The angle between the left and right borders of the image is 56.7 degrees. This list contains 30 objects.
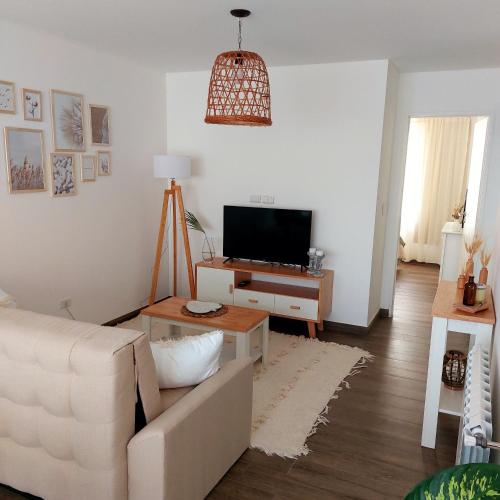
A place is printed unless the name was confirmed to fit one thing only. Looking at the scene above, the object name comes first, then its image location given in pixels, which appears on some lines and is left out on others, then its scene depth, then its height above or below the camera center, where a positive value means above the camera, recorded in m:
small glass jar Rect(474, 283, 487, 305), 2.67 -0.66
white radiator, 1.72 -0.95
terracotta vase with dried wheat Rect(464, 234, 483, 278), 2.83 -0.51
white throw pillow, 2.21 -0.91
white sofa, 1.79 -1.04
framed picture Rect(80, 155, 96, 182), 4.12 -0.03
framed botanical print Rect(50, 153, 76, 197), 3.84 -0.09
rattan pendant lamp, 2.74 +0.50
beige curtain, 7.30 -0.06
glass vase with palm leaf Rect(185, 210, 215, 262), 5.07 -0.79
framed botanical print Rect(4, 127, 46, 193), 3.47 +0.02
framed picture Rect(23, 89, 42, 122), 3.55 +0.44
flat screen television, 4.57 -0.64
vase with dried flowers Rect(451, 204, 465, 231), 6.45 -0.55
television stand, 4.38 -1.17
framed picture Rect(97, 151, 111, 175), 4.30 +0.02
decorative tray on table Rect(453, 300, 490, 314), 2.60 -0.73
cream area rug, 2.82 -1.58
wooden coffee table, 3.45 -1.16
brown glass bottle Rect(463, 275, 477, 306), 2.65 -0.65
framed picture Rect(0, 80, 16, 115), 3.37 +0.47
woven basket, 2.96 -1.24
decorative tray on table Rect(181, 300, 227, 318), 3.63 -1.11
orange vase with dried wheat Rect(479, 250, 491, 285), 2.87 -0.59
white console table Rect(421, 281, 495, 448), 2.55 -0.90
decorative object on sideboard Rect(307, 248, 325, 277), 4.42 -0.84
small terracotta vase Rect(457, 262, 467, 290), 2.87 -0.64
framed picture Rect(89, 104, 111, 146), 4.20 +0.36
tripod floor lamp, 4.66 -0.39
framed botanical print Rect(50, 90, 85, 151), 3.81 +0.35
